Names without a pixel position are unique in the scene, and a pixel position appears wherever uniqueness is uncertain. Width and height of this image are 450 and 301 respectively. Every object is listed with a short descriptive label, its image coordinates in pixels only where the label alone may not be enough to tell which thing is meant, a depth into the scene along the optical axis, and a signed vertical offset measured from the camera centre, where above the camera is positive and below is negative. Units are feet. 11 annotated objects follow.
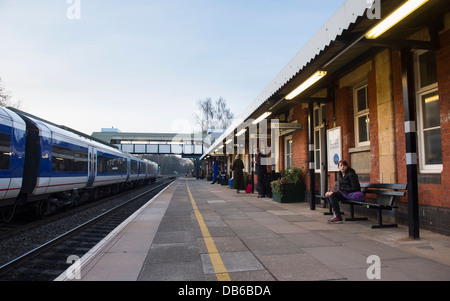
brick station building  16.05 +5.26
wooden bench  18.61 -2.07
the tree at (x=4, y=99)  100.02 +24.48
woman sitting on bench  21.17 -2.03
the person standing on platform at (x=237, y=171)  50.15 -0.99
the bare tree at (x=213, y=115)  167.22 +29.63
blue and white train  21.67 +0.14
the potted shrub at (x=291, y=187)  34.45 -2.68
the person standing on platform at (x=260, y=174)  40.40 -1.25
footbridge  161.58 +14.02
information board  27.02 +1.66
